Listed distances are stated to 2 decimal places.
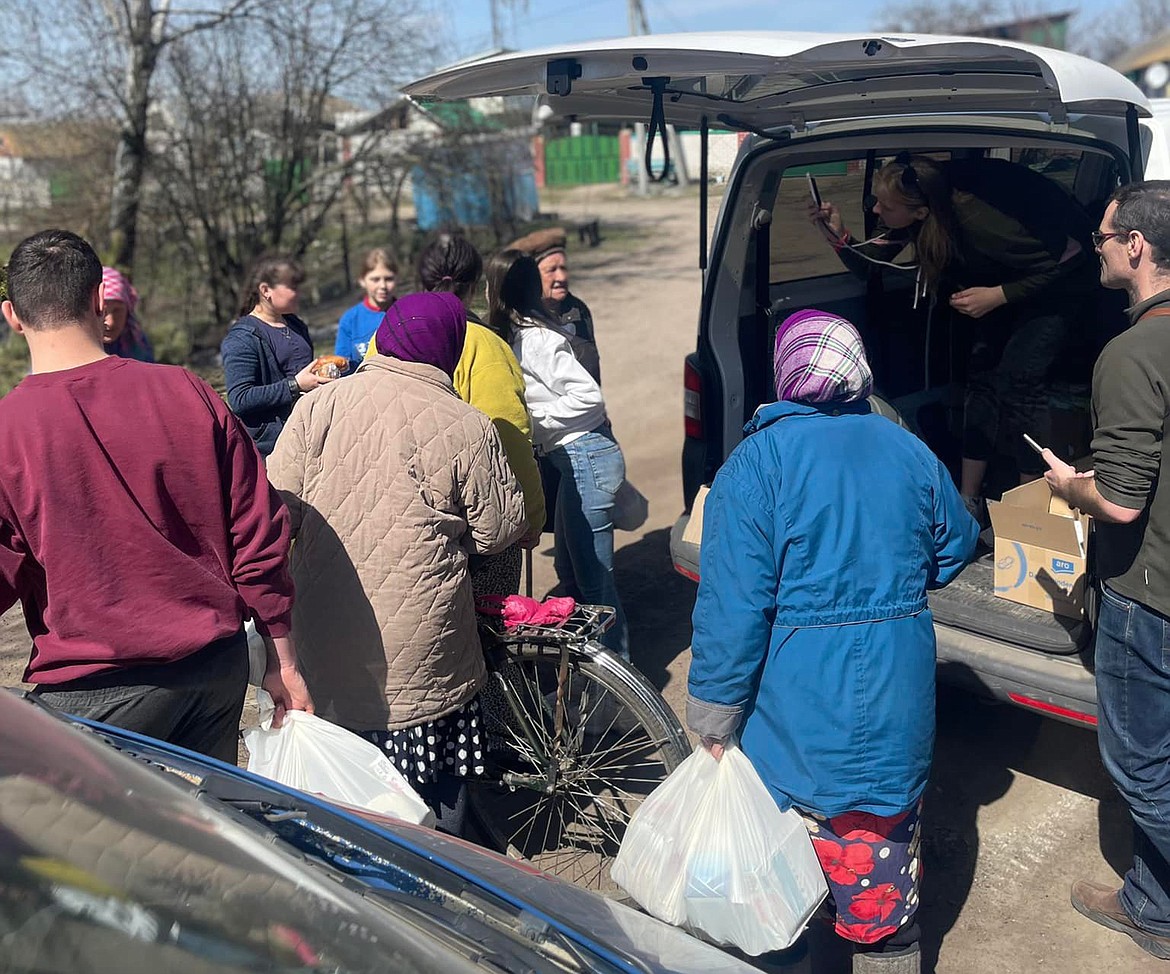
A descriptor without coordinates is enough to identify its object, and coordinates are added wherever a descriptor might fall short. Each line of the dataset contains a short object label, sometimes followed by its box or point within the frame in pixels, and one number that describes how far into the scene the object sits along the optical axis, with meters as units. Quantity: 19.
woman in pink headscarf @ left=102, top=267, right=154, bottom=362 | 4.32
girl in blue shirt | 5.14
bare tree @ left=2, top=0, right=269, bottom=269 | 12.20
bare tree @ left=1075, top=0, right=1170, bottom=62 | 44.53
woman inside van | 4.23
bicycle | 3.24
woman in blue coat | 2.39
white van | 2.99
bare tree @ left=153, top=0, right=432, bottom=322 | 12.94
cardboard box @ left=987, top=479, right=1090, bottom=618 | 3.45
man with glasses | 2.60
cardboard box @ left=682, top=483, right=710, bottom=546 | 4.04
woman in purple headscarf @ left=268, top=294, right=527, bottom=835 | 2.87
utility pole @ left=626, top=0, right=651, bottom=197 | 34.56
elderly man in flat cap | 4.58
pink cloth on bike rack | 3.31
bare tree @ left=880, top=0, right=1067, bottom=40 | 47.31
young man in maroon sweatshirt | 2.36
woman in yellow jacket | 3.71
